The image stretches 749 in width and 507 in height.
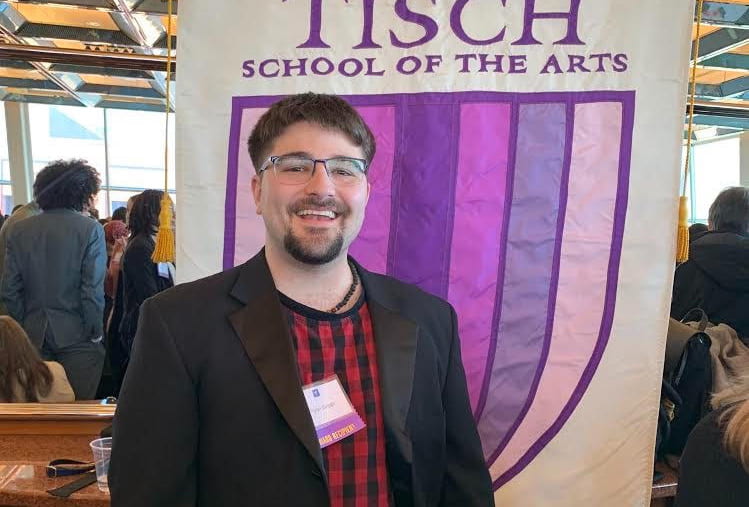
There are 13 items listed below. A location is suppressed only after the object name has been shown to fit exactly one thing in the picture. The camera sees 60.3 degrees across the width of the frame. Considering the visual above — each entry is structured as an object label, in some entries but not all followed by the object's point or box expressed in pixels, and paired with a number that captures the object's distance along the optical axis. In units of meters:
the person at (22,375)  2.01
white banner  1.54
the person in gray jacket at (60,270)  2.55
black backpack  1.69
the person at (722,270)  2.45
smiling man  1.06
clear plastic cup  1.52
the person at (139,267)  2.68
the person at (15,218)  2.98
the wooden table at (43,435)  1.60
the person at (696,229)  3.45
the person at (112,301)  2.40
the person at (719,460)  0.82
